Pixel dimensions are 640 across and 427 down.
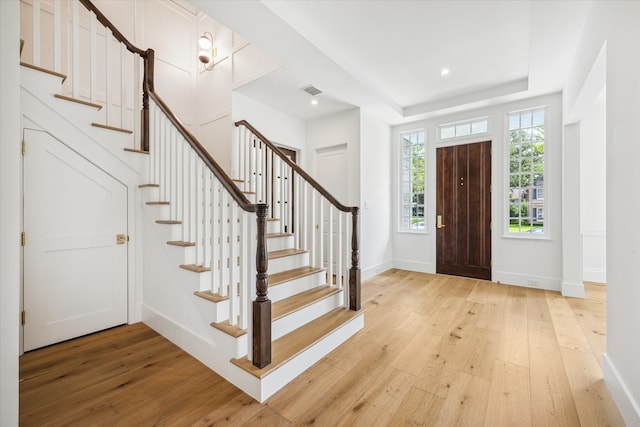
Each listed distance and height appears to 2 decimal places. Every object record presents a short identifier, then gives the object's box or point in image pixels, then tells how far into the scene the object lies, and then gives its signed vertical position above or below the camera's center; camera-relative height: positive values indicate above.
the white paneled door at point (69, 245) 2.21 -0.28
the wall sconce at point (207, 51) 3.97 +2.43
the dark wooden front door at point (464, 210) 4.39 +0.06
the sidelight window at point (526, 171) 3.99 +0.64
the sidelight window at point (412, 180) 5.04 +0.63
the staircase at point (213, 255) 1.78 -0.37
